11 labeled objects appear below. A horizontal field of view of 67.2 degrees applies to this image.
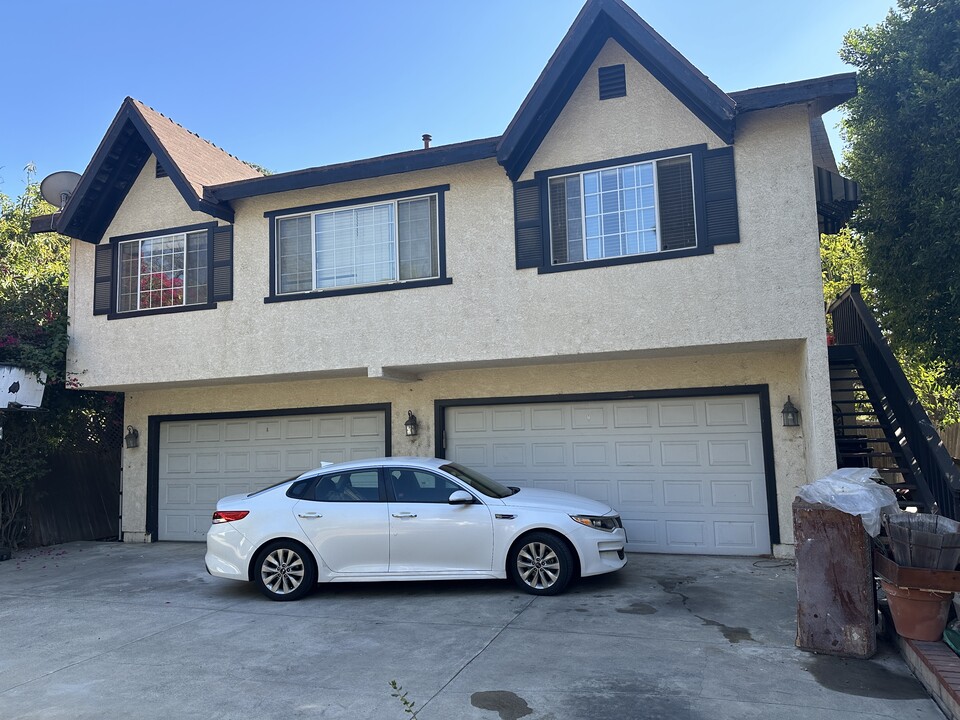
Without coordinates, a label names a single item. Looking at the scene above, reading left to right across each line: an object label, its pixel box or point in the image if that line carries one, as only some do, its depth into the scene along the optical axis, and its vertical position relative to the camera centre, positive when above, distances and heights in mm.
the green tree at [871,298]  10688 +1921
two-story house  8461 +1750
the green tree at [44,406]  11250 +628
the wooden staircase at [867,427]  8146 -153
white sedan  7445 -1075
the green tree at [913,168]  8781 +3141
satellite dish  12312 +4330
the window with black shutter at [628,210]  8594 +2643
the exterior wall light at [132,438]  12500 +0
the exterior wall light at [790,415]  9086 +48
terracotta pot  5195 -1421
